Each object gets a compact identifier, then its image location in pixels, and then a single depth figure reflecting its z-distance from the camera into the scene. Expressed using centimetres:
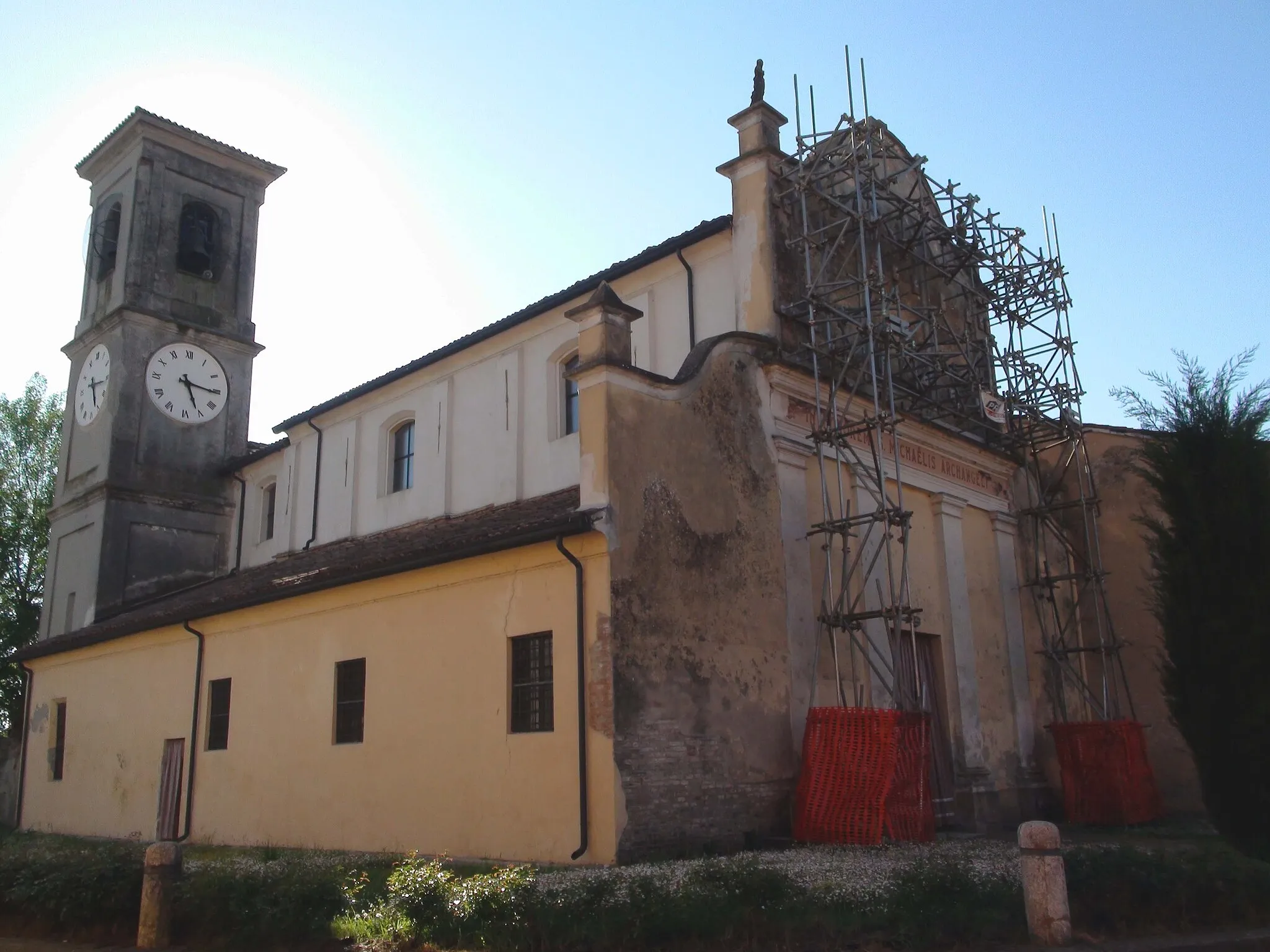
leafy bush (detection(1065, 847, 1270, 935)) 852
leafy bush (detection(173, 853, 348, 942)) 849
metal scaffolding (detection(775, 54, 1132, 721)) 1505
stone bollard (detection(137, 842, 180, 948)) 896
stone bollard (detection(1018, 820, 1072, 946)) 788
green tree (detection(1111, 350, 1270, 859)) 1020
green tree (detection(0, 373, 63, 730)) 3291
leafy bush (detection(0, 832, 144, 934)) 957
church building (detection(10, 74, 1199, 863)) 1217
